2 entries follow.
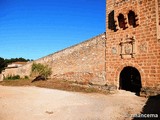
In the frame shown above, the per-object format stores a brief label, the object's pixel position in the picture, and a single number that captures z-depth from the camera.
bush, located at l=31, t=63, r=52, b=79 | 12.59
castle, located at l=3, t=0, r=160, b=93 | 7.11
